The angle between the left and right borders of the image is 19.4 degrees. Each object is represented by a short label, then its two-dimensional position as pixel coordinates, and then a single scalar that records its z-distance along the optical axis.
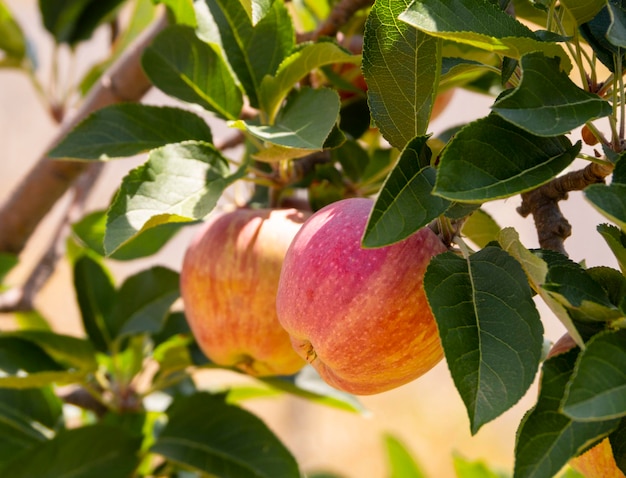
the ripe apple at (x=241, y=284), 0.79
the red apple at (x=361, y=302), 0.69
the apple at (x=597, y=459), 0.70
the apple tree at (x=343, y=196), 0.65
